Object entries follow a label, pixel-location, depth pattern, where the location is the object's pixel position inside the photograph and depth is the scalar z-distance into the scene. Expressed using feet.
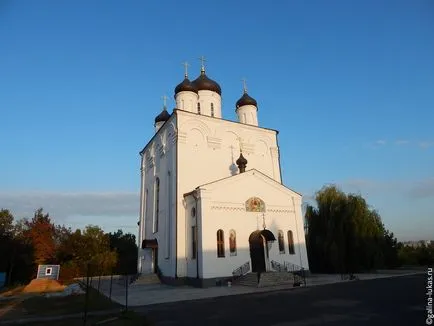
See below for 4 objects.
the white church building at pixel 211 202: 64.95
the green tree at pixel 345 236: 73.87
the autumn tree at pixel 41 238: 107.24
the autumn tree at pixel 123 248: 134.92
